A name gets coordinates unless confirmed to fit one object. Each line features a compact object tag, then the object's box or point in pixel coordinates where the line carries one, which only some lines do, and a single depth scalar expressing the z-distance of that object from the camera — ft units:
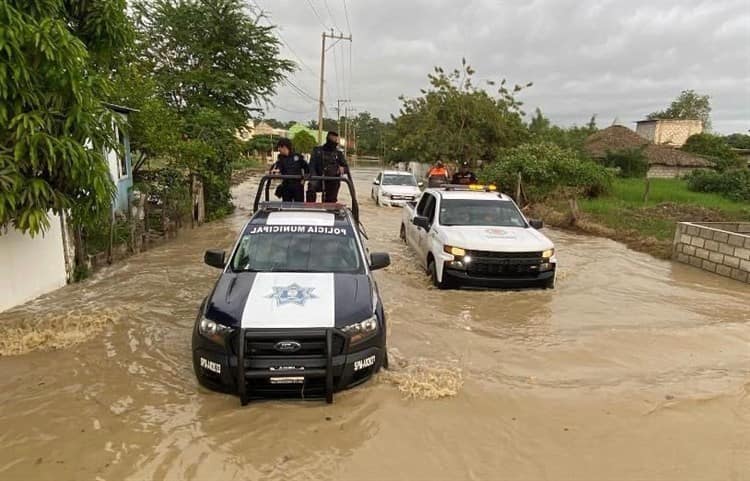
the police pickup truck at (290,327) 12.92
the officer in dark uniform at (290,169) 28.48
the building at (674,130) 165.82
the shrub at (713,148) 115.03
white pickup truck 24.27
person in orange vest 52.72
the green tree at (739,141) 154.92
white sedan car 63.87
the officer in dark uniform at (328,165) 28.58
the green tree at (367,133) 306.76
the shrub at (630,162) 102.58
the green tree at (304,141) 182.18
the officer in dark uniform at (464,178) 46.11
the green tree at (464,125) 82.38
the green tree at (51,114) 13.74
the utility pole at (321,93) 114.01
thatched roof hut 112.16
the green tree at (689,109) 220.43
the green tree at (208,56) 55.21
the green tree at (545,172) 55.52
